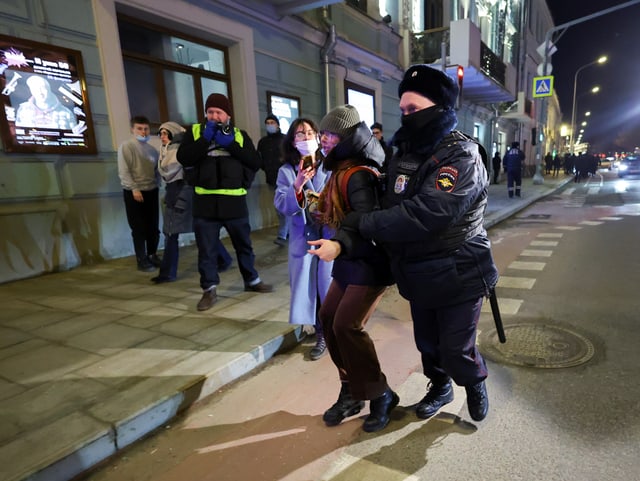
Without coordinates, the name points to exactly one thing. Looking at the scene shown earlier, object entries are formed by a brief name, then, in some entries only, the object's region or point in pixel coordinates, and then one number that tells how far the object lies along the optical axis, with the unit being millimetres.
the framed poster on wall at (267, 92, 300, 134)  8545
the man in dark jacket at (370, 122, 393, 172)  7468
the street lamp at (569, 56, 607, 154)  24133
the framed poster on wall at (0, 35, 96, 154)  4879
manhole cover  3033
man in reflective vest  3785
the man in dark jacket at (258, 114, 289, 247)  7027
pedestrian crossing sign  16891
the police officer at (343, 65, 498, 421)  1852
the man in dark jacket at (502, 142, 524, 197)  13758
